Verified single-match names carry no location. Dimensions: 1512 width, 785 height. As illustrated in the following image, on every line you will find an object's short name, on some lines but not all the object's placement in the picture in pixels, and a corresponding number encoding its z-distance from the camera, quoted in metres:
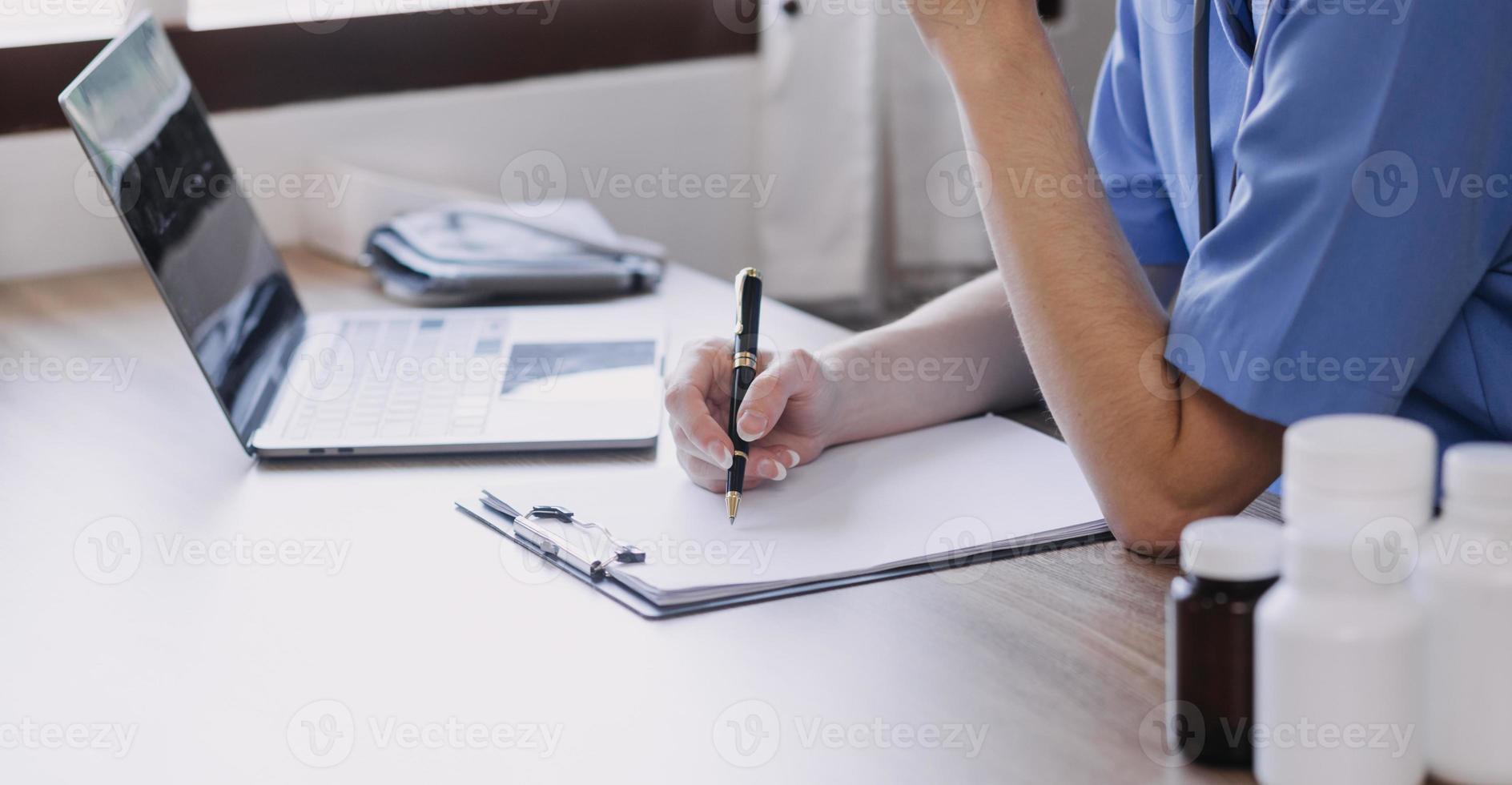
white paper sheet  1.34
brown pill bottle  1.12
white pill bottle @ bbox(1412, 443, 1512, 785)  1.08
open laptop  1.57
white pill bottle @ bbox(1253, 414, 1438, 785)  1.06
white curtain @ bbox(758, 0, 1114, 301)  3.31
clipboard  1.32
